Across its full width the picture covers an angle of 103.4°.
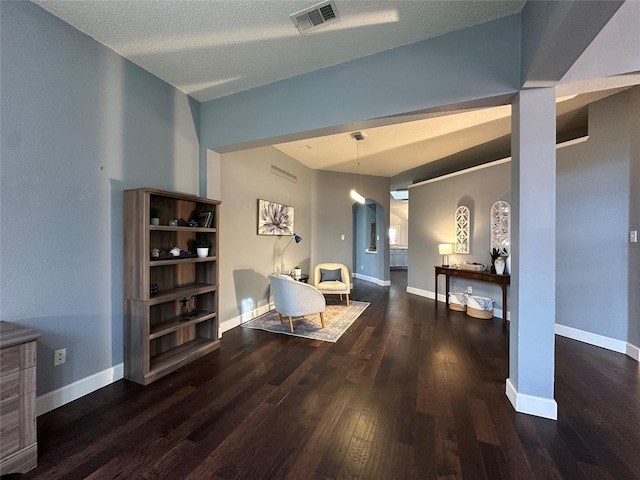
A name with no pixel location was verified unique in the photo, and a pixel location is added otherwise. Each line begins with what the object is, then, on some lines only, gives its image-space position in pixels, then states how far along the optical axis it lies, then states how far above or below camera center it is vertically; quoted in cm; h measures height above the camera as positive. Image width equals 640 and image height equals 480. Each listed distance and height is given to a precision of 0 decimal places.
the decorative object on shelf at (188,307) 280 -79
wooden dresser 128 -86
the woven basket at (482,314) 393 -120
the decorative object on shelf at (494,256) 393 -30
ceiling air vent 176 +162
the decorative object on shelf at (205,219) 284 +21
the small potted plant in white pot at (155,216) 236 +20
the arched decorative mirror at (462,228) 461 +17
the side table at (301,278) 446 -73
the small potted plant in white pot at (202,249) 274 -13
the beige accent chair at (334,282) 466 -86
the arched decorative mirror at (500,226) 396 +18
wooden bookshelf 220 -50
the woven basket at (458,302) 429 -111
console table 367 -62
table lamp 465 -22
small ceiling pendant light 382 +156
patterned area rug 328 -126
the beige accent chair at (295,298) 329 -80
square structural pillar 177 -9
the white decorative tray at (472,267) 421 -50
